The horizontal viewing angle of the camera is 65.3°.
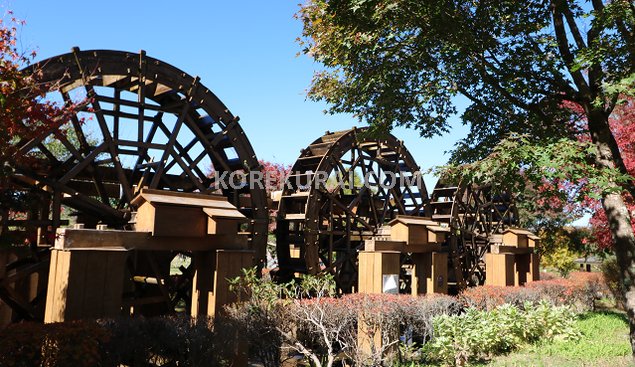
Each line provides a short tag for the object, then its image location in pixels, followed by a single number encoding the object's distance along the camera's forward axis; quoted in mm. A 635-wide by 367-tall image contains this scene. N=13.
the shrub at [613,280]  15336
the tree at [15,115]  4852
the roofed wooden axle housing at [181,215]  6383
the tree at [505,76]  6523
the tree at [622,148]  11438
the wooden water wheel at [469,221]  14789
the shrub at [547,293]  10758
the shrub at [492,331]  7535
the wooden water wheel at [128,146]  7645
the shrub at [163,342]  4773
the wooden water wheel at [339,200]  11391
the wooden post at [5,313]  7992
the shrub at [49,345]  4148
